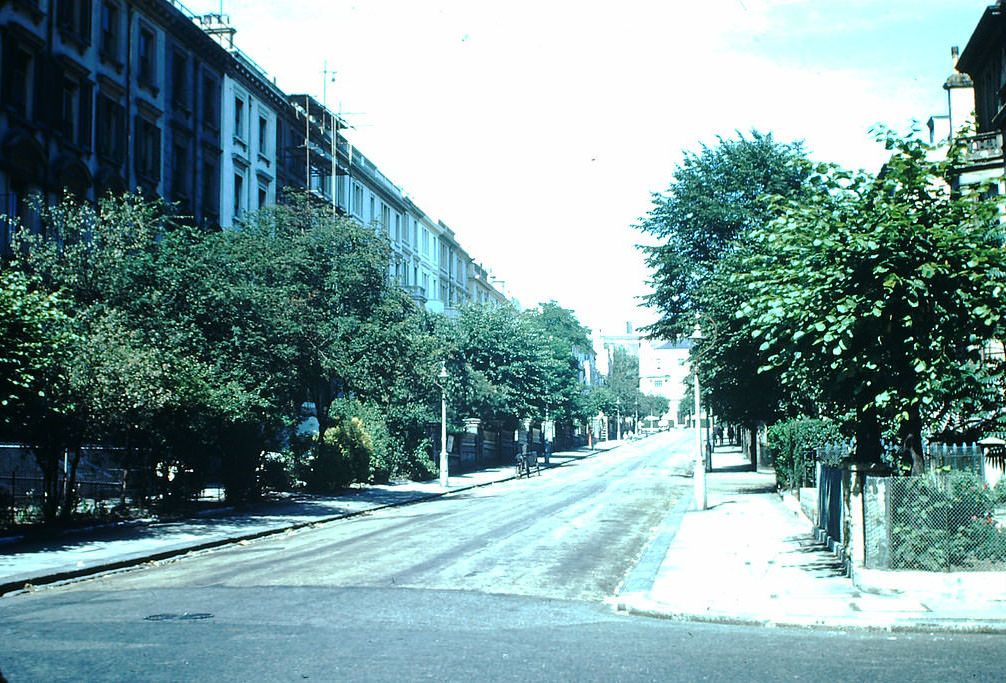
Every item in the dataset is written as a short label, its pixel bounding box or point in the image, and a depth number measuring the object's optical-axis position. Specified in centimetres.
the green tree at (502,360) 5562
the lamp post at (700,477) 2661
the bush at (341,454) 3422
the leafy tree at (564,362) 6807
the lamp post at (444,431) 4009
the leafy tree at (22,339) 1678
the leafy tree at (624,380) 13738
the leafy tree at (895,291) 1173
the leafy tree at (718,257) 3152
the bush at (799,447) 2655
